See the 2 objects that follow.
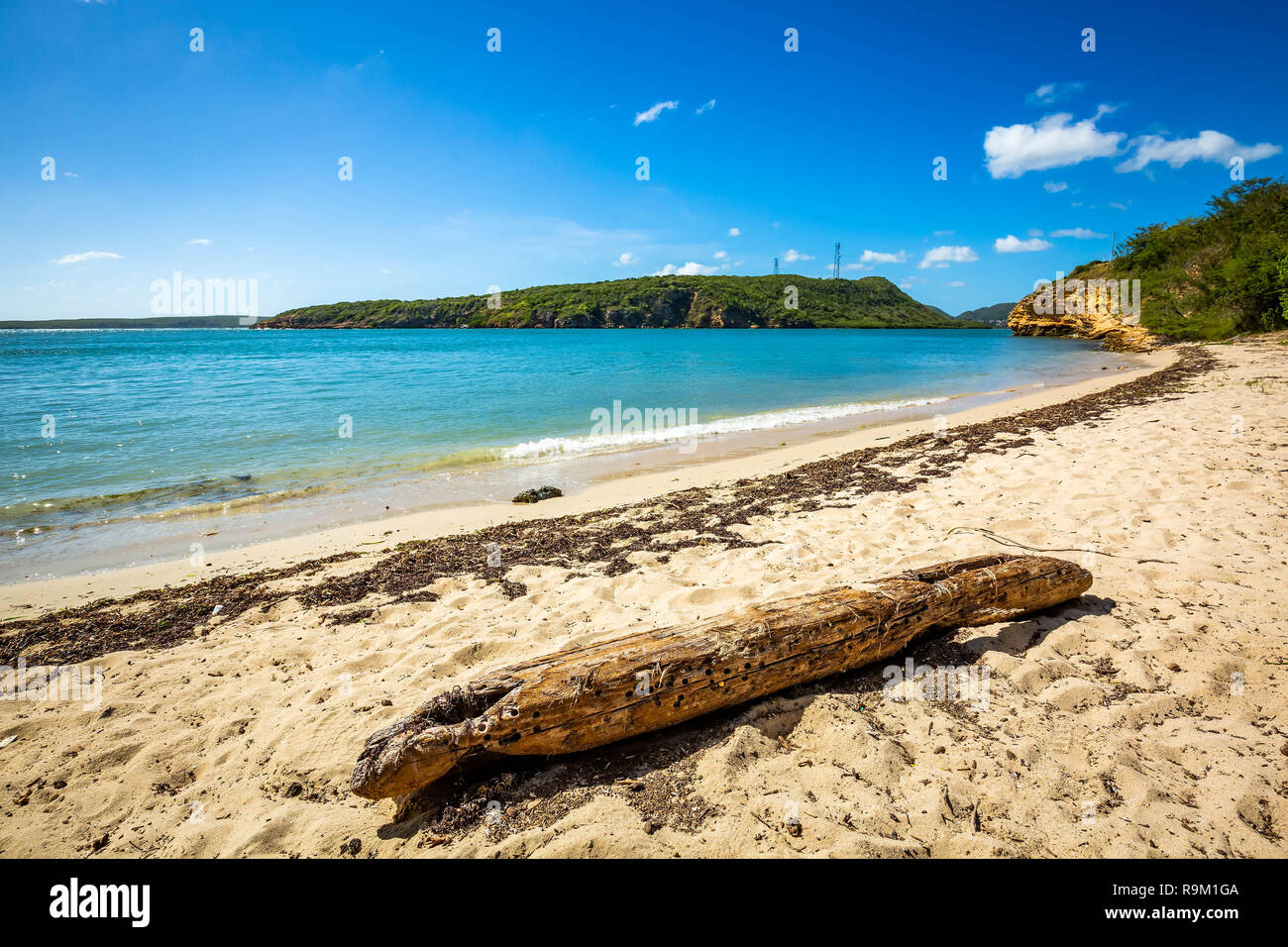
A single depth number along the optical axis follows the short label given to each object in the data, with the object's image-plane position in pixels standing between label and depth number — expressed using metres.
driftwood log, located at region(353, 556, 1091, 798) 2.90
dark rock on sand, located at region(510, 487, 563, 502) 10.06
